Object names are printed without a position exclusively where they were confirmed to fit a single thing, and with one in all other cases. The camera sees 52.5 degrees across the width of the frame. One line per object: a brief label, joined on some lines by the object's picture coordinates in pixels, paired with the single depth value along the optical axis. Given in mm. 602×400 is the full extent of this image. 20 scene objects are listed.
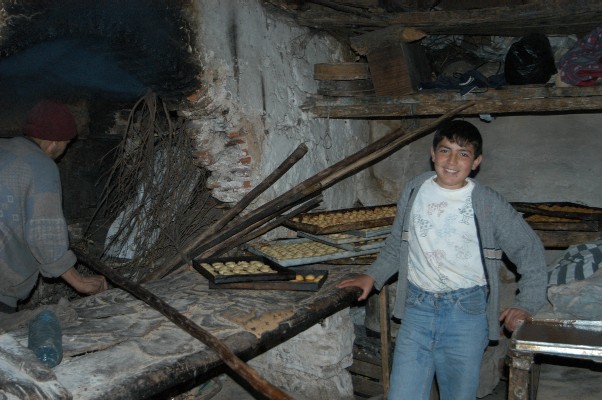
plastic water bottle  2744
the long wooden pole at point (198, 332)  2604
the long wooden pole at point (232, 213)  4461
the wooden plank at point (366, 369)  5113
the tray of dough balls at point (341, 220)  4288
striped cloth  4041
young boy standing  3084
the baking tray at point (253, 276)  3771
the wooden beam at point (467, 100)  4598
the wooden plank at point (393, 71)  5141
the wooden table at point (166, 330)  2686
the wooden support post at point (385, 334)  4355
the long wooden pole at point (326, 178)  4508
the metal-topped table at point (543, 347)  2803
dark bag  4828
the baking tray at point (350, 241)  4312
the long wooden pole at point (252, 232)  4458
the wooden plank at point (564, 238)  4352
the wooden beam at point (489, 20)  4414
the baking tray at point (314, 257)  4188
